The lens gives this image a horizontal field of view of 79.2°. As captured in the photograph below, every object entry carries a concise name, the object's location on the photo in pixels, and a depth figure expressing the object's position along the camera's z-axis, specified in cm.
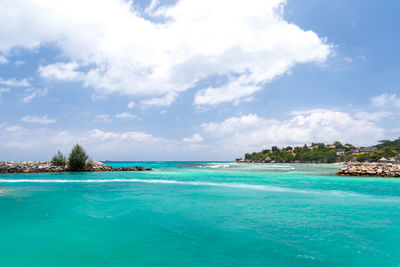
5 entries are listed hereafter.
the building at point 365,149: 15350
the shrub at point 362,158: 12550
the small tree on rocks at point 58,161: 5509
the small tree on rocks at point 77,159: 5475
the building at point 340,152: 16273
